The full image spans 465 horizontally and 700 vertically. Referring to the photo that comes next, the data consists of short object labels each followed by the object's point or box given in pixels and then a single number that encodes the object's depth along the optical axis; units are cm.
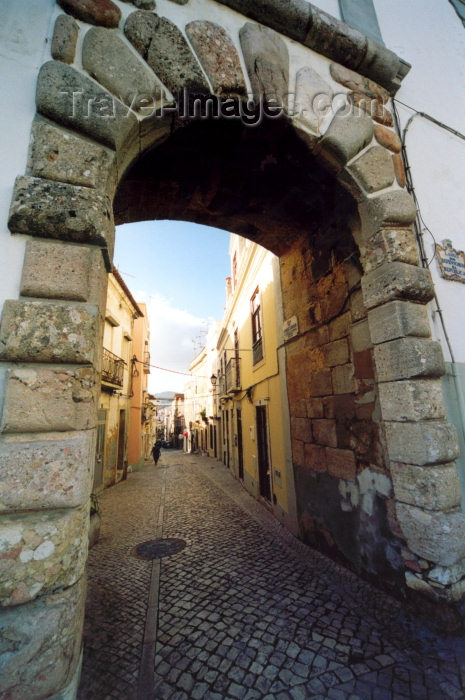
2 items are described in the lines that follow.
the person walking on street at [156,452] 1672
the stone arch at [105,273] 122
